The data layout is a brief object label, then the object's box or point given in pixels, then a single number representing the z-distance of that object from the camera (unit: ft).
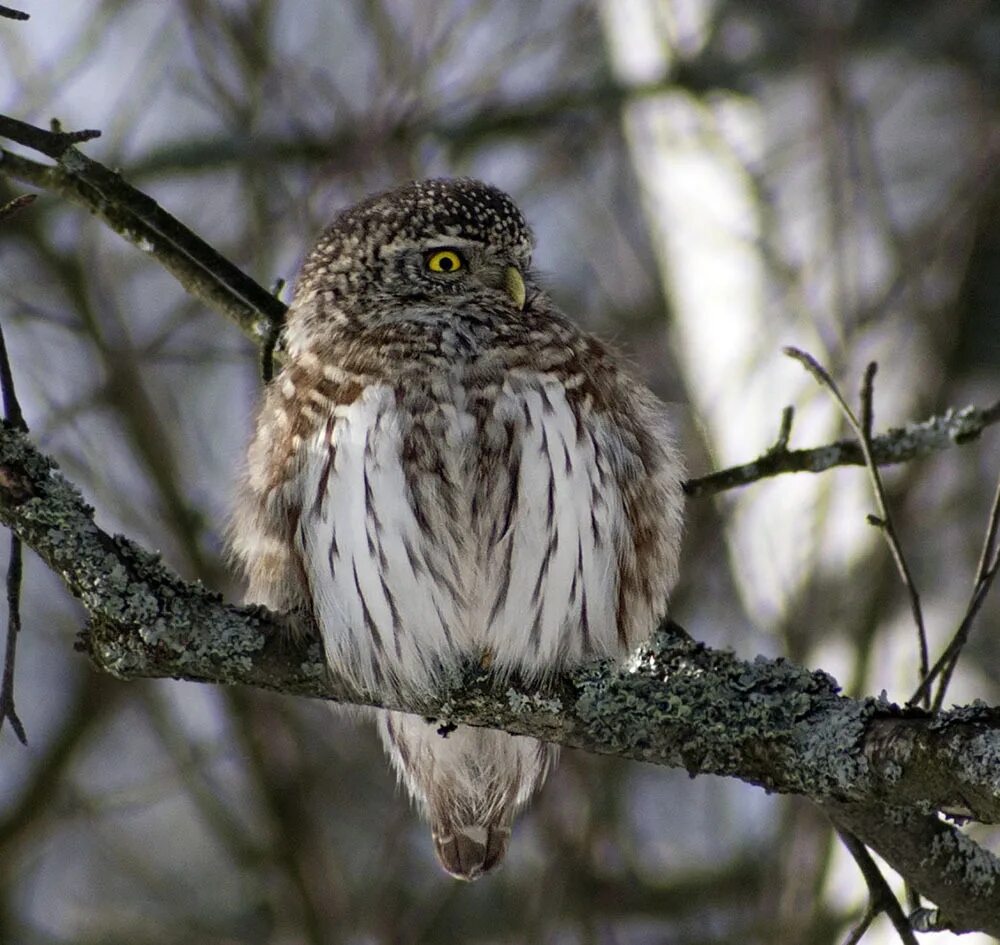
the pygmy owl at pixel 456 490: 20.13
